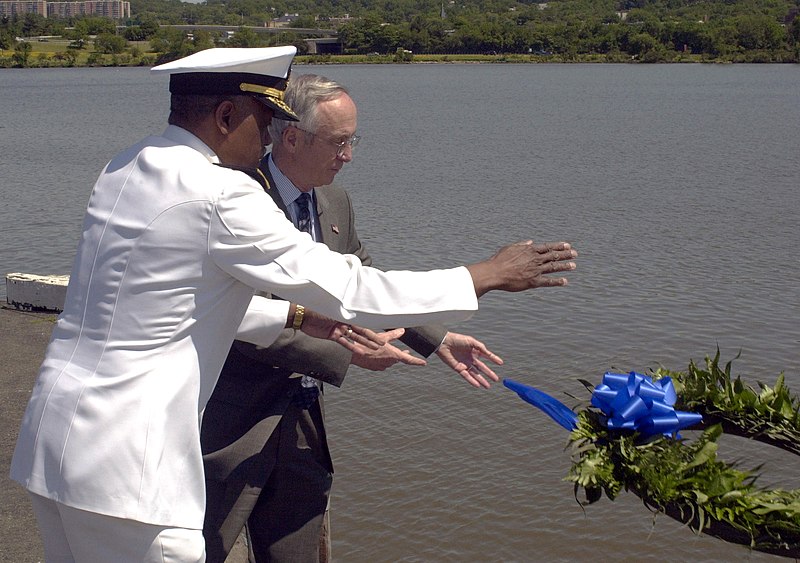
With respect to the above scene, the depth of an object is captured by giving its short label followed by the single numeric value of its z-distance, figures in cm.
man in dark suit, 360
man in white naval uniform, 258
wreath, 272
